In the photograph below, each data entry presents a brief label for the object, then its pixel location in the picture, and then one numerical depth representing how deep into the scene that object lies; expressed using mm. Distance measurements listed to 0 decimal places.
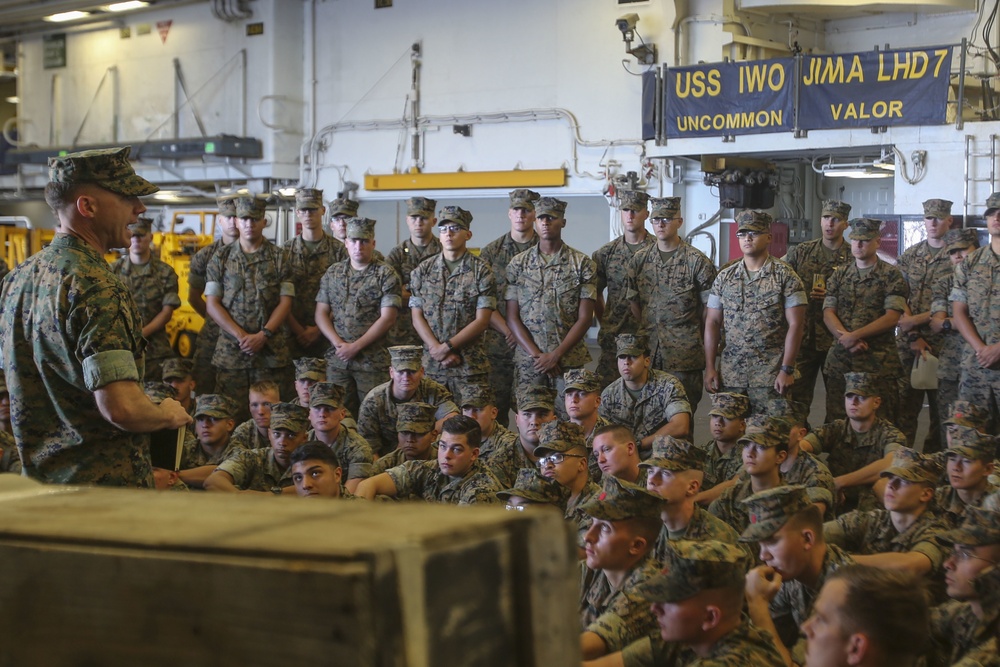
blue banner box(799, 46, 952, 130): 9797
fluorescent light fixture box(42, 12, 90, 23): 16391
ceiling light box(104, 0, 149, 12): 15609
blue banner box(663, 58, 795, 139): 10555
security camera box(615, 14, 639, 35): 11781
